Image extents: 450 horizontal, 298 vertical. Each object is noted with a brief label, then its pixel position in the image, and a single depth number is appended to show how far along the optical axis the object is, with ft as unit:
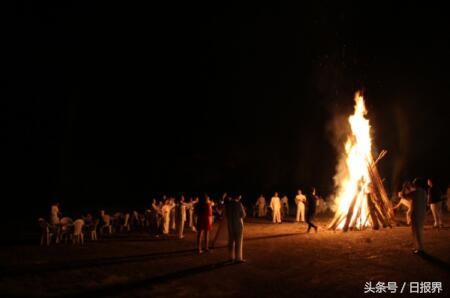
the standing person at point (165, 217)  66.80
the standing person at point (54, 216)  59.51
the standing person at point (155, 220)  71.20
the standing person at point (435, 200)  58.29
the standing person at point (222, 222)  43.56
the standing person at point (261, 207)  96.78
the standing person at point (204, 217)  47.72
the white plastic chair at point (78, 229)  58.18
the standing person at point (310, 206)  63.05
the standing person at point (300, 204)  78.70
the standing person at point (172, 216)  71.46
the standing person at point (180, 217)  61.41
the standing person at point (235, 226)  40.81
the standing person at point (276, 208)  79.74
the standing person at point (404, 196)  46.30
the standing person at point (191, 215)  73.35
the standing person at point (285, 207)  95.64
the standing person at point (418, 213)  41.45
